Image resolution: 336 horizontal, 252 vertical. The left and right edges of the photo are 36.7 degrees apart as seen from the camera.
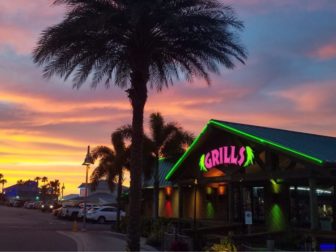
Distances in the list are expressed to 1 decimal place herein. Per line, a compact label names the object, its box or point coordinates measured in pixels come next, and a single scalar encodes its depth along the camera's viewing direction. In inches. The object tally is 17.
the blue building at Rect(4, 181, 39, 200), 5989.2
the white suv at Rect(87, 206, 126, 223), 1802.4
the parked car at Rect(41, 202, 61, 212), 2929.6
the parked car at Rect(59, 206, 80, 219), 1991.9
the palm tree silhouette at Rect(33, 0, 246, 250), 572.1
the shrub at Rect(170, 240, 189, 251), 716.7
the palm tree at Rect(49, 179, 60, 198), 6303.2
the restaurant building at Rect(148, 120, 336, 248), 772.0
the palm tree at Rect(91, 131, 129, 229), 1342.3
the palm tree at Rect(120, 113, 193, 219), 1242.6
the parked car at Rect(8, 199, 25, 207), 3907.5
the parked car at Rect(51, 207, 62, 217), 2103.6
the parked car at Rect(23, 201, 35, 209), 3414.9
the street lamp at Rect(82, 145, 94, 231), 1304.6
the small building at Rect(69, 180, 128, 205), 3560.5
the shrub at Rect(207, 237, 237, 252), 618.0
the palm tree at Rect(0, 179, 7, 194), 7342.5
